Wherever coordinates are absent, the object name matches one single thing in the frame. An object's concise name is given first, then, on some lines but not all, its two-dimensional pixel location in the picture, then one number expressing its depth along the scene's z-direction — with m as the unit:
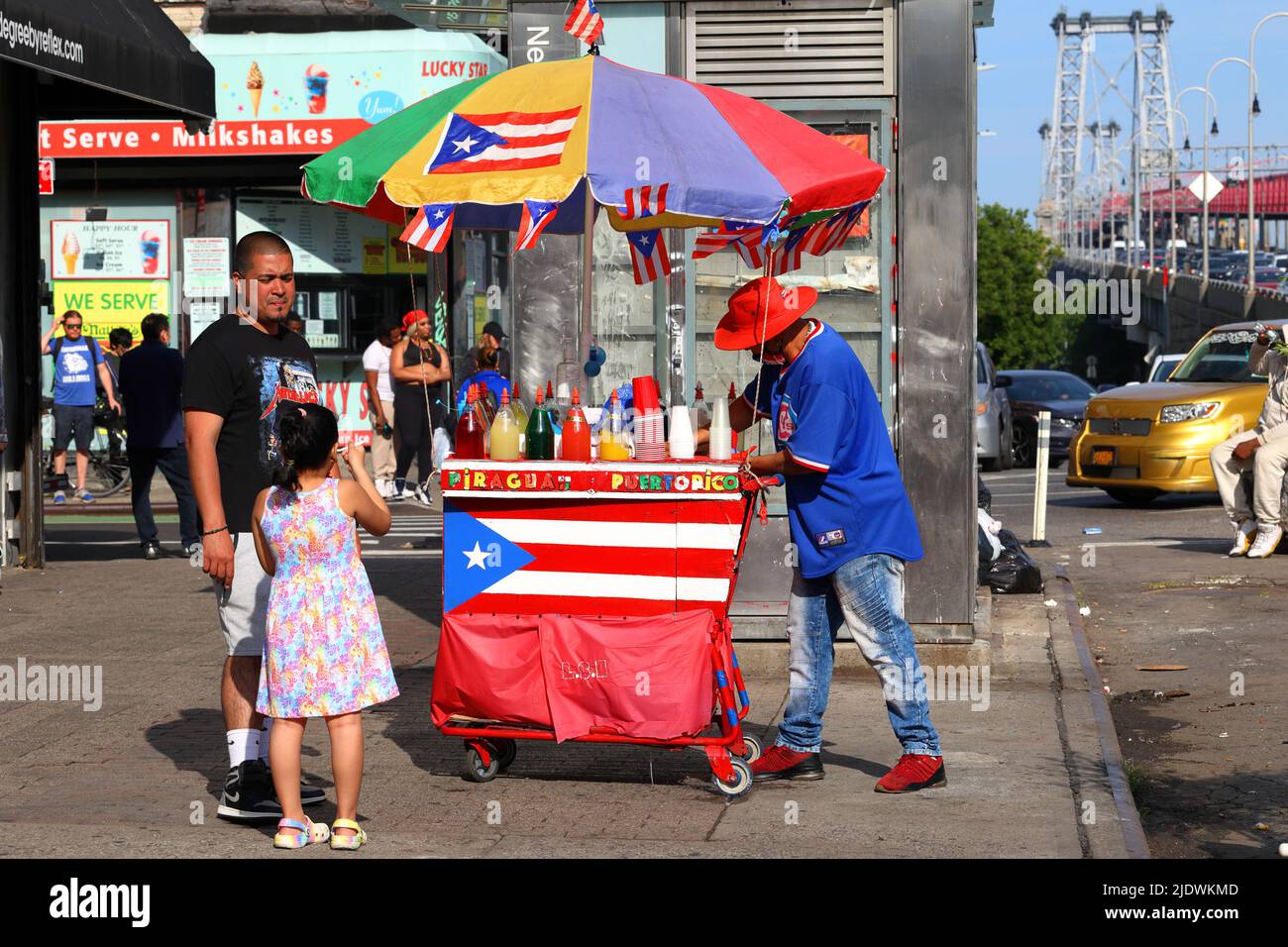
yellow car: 18.00
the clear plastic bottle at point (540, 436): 7.10
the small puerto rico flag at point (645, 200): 6.79
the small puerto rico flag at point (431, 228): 7.16
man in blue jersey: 6.75
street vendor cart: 6.78
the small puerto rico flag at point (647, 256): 9.05
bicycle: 20.06
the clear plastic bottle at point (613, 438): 7.13
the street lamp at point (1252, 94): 56.59
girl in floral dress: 5.90
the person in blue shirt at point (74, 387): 18.94
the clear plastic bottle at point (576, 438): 7.10
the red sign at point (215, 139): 21.75
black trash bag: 11.87
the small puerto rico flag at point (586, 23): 7.66
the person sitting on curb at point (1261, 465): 14.27
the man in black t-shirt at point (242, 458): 6.29
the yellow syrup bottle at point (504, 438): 7.11
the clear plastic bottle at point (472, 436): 7.30
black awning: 10.64
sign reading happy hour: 22.66
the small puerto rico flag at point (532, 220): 6.87
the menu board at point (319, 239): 22.66
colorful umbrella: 6.82
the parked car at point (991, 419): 24.41
